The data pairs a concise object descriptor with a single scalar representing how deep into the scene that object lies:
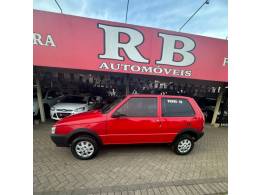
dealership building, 5.93
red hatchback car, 3.92
